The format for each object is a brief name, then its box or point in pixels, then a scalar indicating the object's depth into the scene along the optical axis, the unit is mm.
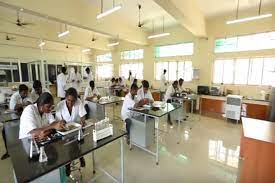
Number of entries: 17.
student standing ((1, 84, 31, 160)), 2979
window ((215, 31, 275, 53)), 4643
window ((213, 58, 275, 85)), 4766
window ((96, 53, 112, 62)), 10032
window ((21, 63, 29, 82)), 8438
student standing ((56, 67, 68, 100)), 5416
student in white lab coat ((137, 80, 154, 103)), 3588
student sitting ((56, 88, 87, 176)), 2150
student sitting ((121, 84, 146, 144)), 3156
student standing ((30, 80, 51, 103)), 3498
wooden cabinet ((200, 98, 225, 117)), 5324
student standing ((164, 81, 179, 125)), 4696
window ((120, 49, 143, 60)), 8168
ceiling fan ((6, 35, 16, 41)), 7338
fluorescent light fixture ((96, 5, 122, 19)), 3212
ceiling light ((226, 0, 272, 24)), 4227
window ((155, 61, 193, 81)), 6451
